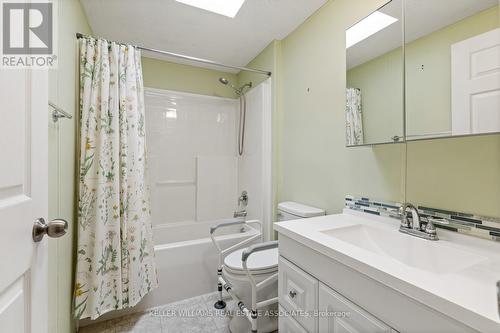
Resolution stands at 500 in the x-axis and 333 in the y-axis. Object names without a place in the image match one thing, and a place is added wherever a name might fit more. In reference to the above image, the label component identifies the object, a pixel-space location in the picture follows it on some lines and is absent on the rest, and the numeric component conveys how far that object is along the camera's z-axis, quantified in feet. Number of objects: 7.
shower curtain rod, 4.82
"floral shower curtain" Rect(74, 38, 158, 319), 4.69
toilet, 4.76
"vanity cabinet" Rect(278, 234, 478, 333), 1.94
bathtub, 5.93
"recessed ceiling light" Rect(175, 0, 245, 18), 5.13
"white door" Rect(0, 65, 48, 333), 1.75
